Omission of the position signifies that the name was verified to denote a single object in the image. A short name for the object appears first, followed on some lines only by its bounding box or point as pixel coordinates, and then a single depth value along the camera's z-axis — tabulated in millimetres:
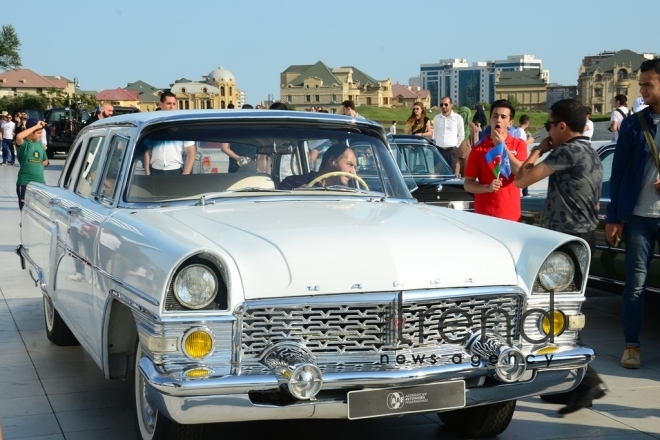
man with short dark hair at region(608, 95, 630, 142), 18125
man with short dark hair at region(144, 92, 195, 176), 5730
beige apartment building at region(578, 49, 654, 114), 175650
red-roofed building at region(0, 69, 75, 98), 185375
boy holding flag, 7543
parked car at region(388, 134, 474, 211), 12406
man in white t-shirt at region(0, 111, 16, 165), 36812
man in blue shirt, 6754
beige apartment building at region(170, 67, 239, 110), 197550
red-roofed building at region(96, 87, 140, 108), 192500
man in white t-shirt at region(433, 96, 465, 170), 16984
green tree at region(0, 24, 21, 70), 128875
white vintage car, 4293
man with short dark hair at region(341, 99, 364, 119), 16922
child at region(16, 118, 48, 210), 13992
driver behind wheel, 5984
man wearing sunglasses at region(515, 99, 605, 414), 6508
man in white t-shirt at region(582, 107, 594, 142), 17878
